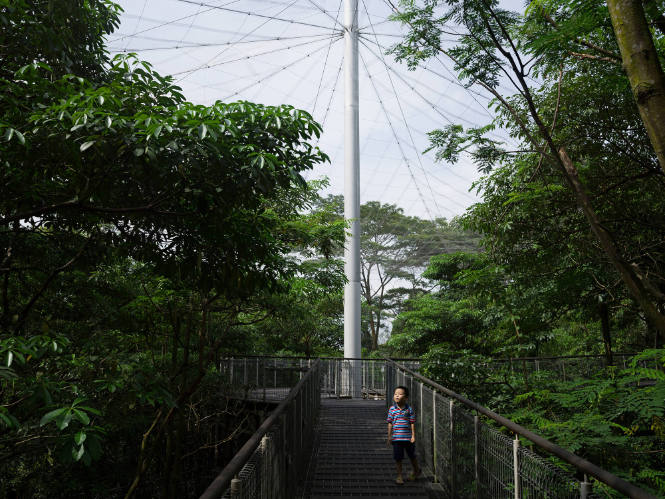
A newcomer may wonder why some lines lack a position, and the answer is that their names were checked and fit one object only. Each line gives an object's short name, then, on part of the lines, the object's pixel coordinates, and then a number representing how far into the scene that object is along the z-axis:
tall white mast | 21.20
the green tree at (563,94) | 3.49
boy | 6.41
